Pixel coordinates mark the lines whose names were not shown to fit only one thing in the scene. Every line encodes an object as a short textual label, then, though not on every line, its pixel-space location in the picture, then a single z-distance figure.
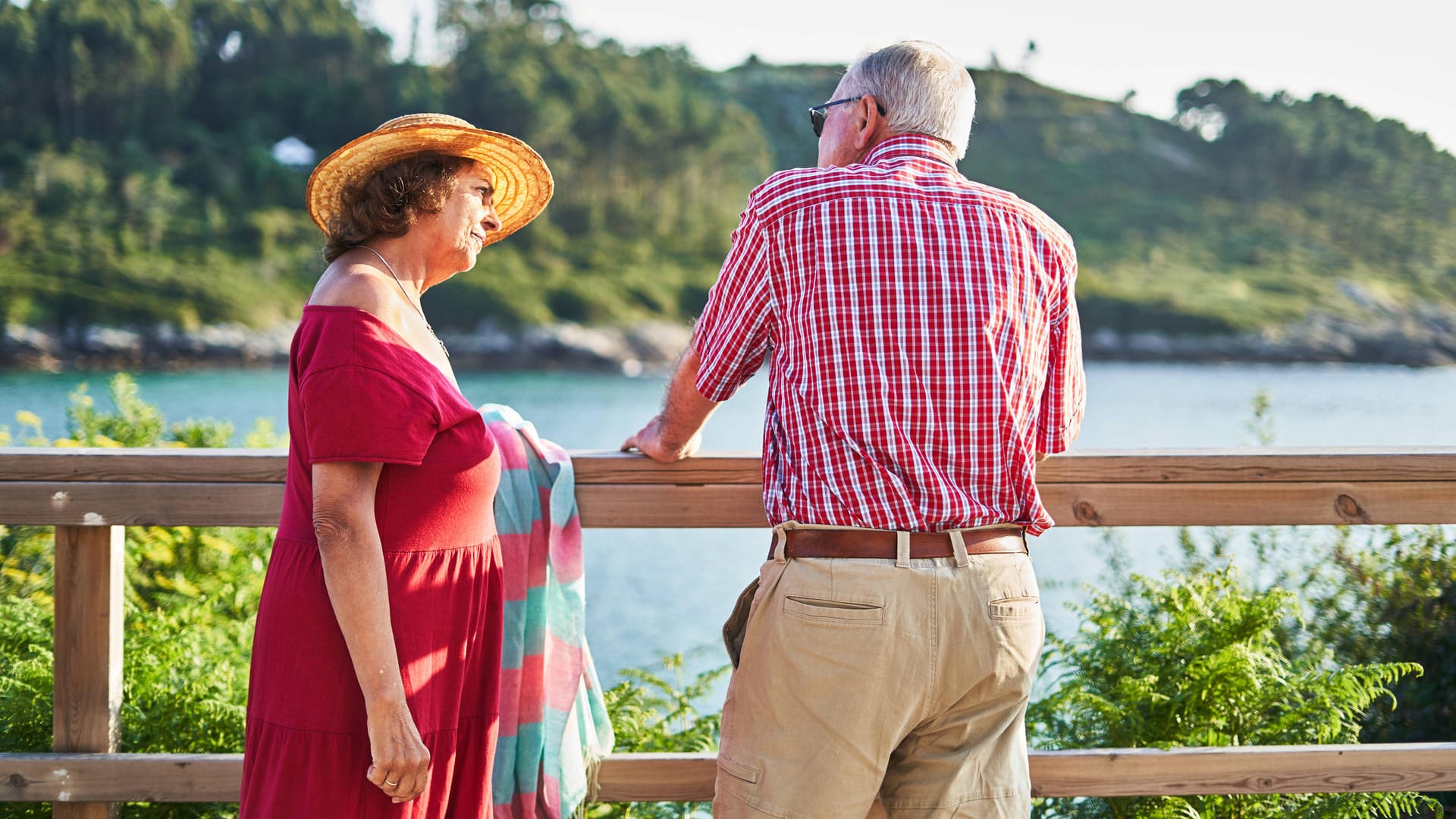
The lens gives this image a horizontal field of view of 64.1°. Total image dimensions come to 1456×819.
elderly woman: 1.62
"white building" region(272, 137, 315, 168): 81.44
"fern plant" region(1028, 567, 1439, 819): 2.65
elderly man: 1.74
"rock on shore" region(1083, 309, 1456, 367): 86.06
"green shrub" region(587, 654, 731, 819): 2.90
